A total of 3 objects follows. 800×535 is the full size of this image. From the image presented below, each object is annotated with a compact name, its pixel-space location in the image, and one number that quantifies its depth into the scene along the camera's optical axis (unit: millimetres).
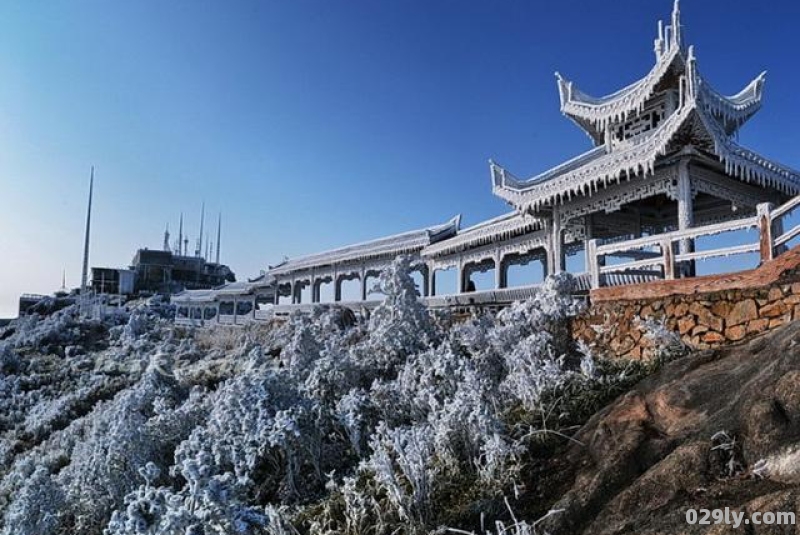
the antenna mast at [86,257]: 51606
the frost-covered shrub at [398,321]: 9609
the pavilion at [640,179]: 10398
